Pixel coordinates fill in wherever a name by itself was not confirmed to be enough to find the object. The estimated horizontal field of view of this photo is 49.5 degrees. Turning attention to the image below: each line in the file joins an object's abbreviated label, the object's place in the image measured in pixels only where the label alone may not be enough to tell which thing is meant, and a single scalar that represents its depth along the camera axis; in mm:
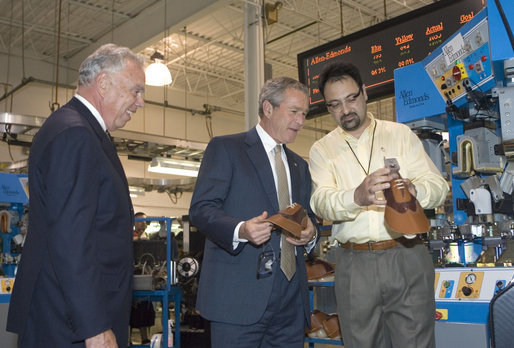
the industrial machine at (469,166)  3096
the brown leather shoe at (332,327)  5039
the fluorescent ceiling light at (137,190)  14117
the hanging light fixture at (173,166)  11406
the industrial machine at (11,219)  6816
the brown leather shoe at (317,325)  5109
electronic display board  5070
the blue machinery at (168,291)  6723
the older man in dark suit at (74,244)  1766
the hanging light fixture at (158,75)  7465
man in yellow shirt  2504
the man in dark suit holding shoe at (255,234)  2373
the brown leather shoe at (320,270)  5250
